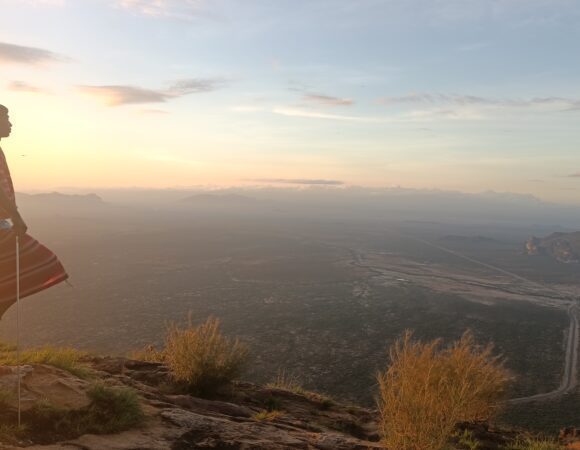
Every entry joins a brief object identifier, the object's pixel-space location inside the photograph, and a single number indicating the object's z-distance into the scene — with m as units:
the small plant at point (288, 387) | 9.88
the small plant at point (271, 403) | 8.22
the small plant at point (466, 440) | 6.93
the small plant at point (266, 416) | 6.83
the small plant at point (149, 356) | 10.73
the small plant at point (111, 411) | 4.81
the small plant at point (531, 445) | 6.63
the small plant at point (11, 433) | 4.01
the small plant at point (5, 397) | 4.60
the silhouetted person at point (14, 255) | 4.68
